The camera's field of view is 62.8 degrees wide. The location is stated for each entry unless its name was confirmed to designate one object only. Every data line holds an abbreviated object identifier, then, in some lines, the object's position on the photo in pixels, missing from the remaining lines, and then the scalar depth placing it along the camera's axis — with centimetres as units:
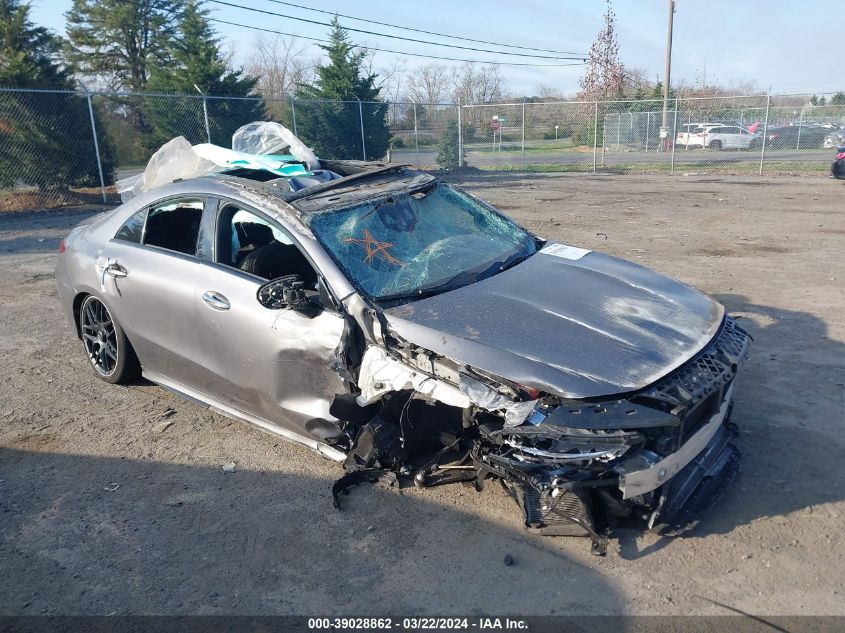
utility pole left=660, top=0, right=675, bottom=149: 3104
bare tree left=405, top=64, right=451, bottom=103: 5484
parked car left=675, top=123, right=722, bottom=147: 2730
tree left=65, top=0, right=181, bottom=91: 3281
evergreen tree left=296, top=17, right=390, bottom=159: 2189
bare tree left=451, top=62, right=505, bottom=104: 5481
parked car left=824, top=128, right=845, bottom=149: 2389
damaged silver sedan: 311
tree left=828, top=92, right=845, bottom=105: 3168
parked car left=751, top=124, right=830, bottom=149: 2411
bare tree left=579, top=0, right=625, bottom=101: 3878
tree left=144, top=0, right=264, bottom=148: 1855
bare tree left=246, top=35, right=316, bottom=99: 5312
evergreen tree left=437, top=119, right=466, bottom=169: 2691
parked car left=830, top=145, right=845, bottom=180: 1705
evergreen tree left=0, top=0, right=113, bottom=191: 1588
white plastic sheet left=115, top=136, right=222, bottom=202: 609
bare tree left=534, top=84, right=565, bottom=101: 5588
